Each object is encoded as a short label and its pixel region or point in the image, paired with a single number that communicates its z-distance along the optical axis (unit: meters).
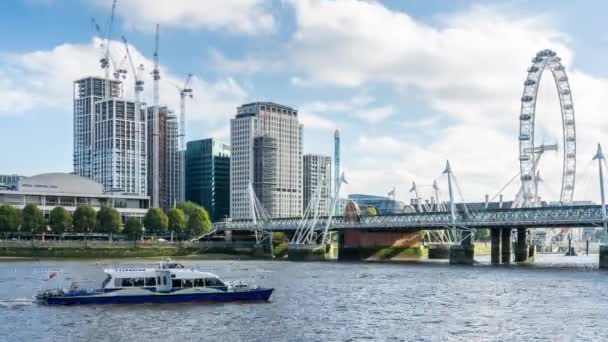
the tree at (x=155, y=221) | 198.38
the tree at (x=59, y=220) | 184.38
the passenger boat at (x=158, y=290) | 72.81
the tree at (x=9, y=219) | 176.12
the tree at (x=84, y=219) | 186.12
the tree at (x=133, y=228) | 192.25
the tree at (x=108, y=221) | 188.50
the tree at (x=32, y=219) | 180.38
